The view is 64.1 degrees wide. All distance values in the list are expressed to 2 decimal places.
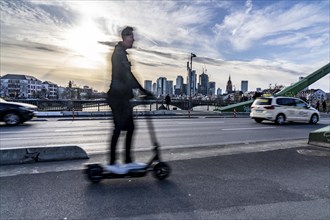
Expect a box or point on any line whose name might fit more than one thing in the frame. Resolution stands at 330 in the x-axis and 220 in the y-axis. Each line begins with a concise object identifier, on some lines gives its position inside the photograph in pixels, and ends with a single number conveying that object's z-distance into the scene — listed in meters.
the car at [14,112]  12.95
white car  15.05
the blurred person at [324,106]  36.57
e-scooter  4.05
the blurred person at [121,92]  3.99
